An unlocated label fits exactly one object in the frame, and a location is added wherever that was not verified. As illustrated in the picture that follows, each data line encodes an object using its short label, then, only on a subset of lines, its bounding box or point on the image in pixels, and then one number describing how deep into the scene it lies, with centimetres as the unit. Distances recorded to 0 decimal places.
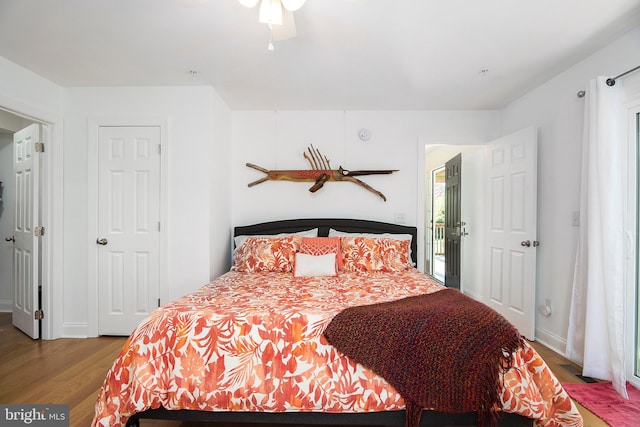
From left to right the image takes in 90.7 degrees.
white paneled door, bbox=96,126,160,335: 309
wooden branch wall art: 363
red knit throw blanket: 142
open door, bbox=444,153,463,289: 446
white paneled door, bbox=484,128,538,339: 296
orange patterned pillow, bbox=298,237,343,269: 299
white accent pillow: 278
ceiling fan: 159
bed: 150
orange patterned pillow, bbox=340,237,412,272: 300
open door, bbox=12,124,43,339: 304
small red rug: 182
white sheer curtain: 214
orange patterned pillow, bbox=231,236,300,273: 299
